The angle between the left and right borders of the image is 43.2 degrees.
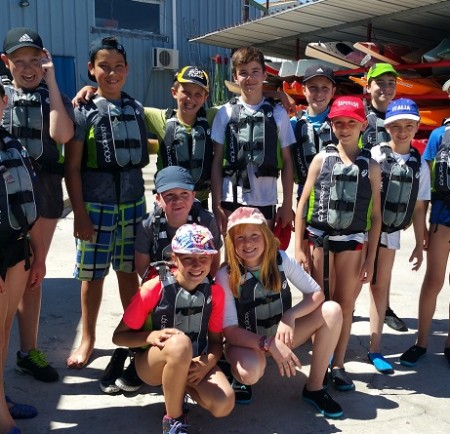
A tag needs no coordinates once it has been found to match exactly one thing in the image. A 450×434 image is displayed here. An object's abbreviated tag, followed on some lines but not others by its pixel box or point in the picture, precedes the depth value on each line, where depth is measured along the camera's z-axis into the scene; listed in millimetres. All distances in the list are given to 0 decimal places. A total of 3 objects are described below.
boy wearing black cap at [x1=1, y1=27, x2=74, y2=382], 3342
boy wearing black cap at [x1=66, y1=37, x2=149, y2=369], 3607
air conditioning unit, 14297
